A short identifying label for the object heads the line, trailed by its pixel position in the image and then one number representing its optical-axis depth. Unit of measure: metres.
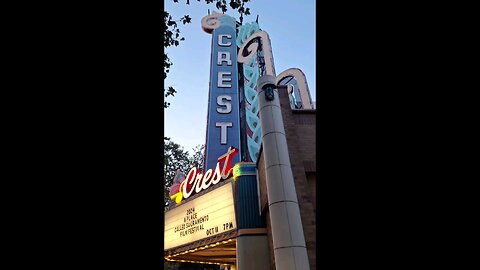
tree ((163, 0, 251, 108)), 6.78
